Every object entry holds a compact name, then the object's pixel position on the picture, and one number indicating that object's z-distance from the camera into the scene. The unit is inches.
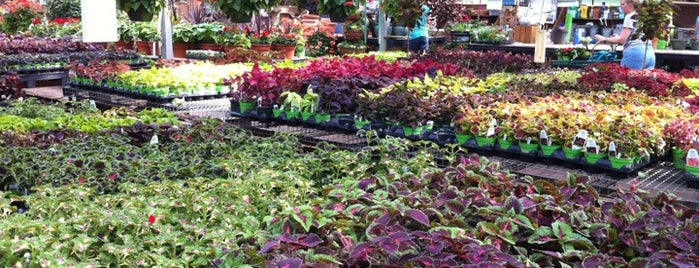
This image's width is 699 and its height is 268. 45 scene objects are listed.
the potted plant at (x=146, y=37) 449.4
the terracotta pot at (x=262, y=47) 432.1
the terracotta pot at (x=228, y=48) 422.5
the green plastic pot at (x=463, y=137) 168.4
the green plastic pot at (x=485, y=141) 165.0
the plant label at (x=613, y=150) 143.5
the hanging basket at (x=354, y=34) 499.4
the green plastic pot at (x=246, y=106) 215.5
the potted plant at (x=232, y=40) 424.0
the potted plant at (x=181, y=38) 433.7
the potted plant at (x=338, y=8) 275.6
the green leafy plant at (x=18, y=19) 599.5
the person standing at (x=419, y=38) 441.5
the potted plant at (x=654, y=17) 250.5
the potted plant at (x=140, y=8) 230.2
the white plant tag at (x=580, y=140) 149.4
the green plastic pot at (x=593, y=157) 147.3
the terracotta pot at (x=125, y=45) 477.4
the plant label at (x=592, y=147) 146.6
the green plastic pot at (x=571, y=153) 151.9
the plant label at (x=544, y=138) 154.6
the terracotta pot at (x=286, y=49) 435.5
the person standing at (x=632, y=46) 295.4
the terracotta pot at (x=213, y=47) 434.6
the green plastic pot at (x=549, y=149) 155.8
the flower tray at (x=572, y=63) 351.9
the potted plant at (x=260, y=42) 433.1
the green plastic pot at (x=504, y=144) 162.6
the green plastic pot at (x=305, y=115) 198.1
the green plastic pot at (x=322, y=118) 194.7
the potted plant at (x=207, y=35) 434.9
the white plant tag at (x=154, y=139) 161.8
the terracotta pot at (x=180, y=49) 439.2
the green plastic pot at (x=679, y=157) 144.9
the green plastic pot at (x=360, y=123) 185.0
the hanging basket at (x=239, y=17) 262.4
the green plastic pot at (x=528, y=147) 158.6
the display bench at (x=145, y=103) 239.8
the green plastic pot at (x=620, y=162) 143.3
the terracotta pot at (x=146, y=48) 456.4
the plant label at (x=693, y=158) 134.6
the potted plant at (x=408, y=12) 328.5
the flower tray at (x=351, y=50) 486.3
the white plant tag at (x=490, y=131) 162.6
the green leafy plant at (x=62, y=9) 670.5
